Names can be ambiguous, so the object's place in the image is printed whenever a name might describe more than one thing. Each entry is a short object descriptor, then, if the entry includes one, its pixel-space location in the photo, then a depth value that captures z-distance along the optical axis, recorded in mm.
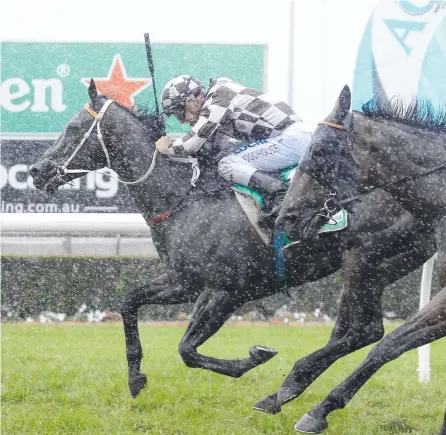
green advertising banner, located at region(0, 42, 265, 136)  17562
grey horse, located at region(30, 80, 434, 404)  8867
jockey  9187
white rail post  10570
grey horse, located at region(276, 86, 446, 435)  7180
